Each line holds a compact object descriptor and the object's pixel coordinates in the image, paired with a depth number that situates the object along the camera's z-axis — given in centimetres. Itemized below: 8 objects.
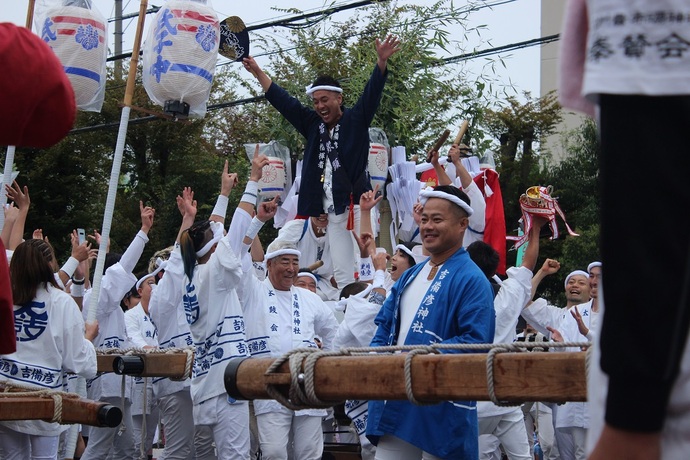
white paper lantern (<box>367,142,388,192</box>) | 1055
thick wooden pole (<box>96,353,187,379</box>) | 767
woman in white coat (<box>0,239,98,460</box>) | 638
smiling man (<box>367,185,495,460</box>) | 509
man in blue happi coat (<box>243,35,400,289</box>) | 980
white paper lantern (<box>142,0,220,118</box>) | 895
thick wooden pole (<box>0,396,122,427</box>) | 489
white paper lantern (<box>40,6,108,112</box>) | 869
